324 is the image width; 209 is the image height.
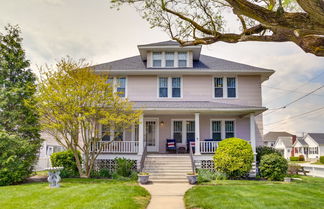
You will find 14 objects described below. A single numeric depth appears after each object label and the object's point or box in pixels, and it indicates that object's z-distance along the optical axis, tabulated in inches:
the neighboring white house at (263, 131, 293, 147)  2666.8
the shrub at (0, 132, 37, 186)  434.0
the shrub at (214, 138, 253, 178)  505.7
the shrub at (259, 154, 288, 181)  510.9
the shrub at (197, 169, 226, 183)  474.2
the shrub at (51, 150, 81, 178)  531.5
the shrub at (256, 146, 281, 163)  578.6
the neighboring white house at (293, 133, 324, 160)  1804.9
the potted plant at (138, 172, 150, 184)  454.2
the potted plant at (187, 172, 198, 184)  450.8
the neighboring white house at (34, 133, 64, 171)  687.7
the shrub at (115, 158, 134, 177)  528.6
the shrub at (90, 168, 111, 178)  529.6
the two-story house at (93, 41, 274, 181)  657.0
